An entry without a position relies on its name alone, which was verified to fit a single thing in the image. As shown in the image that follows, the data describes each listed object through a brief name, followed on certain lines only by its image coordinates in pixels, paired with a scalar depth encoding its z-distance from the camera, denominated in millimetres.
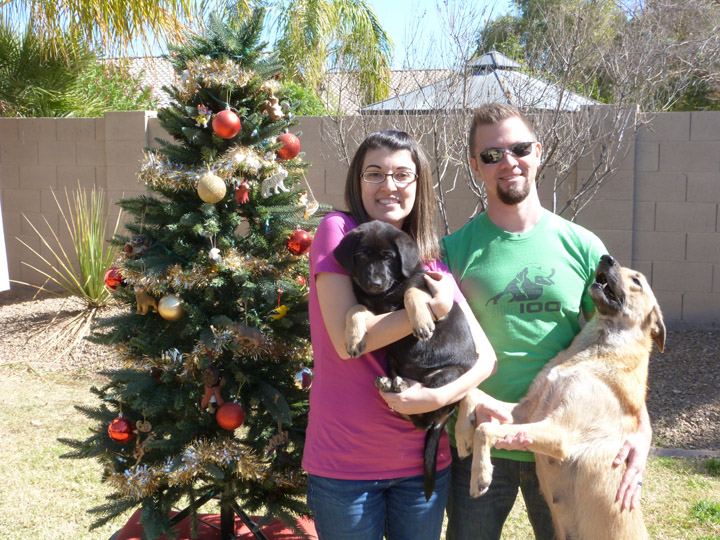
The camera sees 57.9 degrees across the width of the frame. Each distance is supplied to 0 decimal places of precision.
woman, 2311
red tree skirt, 3391
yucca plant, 7648
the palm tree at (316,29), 13680
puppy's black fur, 2363
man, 2559
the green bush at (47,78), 9062
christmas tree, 3041
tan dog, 2557
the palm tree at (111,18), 7363
